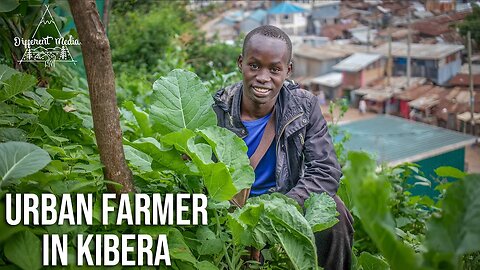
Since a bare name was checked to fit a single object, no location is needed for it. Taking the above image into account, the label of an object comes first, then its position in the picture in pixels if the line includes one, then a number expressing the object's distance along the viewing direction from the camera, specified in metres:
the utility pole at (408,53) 24.38
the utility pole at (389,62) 26.00
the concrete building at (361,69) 27.30
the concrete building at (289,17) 32.28
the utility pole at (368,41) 28.66
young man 2.50
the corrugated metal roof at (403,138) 16.41
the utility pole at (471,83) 16.62
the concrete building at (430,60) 20.80
